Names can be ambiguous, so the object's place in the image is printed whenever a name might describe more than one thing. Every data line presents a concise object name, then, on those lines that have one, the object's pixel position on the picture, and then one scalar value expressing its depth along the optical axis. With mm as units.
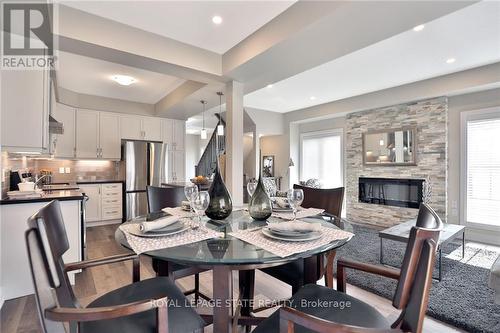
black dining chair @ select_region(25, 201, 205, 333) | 836
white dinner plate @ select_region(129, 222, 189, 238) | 1233
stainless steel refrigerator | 5098
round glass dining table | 971
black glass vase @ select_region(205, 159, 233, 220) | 1579
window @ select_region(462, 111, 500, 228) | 3861
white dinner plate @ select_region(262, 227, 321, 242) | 1157
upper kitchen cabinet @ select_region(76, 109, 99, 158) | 4906
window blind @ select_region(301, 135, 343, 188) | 6152
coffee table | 2617
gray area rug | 1904
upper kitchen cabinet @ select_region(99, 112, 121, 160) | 5145
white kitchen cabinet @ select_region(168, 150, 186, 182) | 5863
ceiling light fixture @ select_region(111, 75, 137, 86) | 3966
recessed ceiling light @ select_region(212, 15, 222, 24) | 2377
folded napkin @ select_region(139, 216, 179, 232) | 1256
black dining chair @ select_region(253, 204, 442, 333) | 791
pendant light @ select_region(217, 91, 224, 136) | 4364
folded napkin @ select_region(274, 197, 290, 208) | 1965
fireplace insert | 4625
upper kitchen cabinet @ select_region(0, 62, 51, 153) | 2207
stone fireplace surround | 4320
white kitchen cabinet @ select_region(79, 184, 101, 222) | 4832
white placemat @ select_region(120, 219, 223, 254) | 1104
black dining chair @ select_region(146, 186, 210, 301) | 1728
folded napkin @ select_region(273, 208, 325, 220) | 1723
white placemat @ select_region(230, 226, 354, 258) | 1058
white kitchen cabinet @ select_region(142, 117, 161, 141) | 5609
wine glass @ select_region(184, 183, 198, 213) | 1437
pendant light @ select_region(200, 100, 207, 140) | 4575
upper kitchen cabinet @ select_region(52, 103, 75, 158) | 4661
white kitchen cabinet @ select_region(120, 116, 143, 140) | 5363
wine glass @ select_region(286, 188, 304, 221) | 1500
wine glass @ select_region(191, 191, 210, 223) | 1401
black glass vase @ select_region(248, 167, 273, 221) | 1605
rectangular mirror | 4691
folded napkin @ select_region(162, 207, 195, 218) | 1734
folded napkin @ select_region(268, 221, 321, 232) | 1276
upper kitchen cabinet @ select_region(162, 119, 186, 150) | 5891
